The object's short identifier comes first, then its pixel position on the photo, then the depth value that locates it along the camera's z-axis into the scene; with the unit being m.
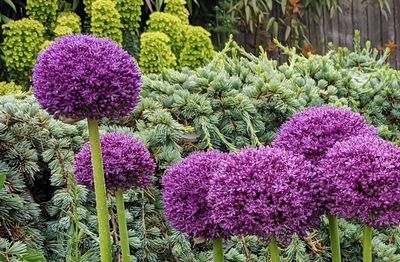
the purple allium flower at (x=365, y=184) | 1.19
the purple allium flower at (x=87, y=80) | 1.26
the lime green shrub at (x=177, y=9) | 4.78
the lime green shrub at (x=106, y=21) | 4.44
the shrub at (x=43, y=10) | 4.69
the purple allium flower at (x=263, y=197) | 1.19
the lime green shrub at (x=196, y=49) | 4.14
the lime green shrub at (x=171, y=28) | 4.43
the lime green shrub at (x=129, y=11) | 4.67
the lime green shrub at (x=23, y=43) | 4.47
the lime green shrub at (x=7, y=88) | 3.84
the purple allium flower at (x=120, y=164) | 1.41
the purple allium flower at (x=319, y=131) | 1.37
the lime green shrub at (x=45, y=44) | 4.26
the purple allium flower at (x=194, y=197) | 1.31
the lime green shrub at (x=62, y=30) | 4.42
